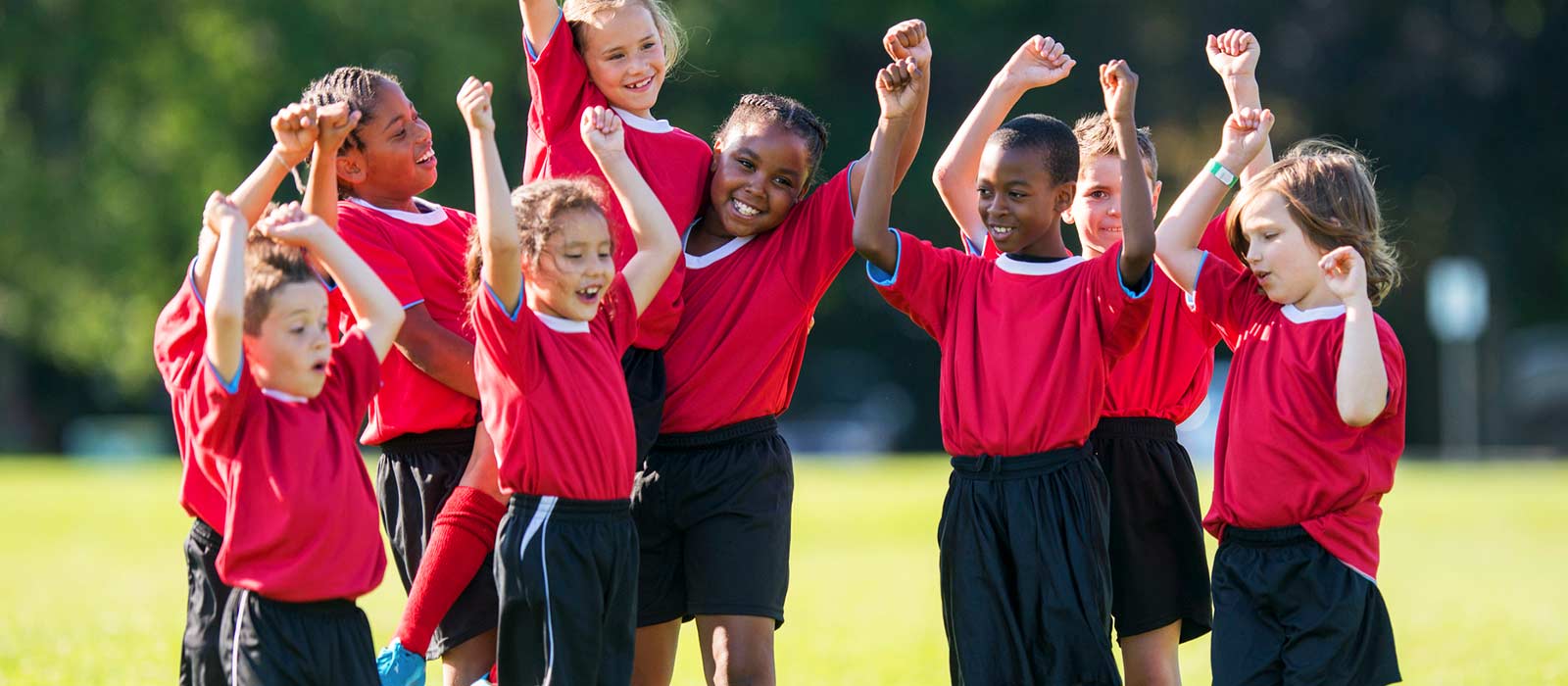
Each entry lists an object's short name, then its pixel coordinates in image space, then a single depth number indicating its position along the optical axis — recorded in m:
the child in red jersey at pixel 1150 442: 10.00
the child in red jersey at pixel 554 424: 8.49
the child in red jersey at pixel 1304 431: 8.79
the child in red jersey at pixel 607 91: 9.99
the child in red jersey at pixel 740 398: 9.68
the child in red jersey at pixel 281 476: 8.08
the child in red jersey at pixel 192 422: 8.60
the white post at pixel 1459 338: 54.34
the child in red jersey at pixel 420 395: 9.52
